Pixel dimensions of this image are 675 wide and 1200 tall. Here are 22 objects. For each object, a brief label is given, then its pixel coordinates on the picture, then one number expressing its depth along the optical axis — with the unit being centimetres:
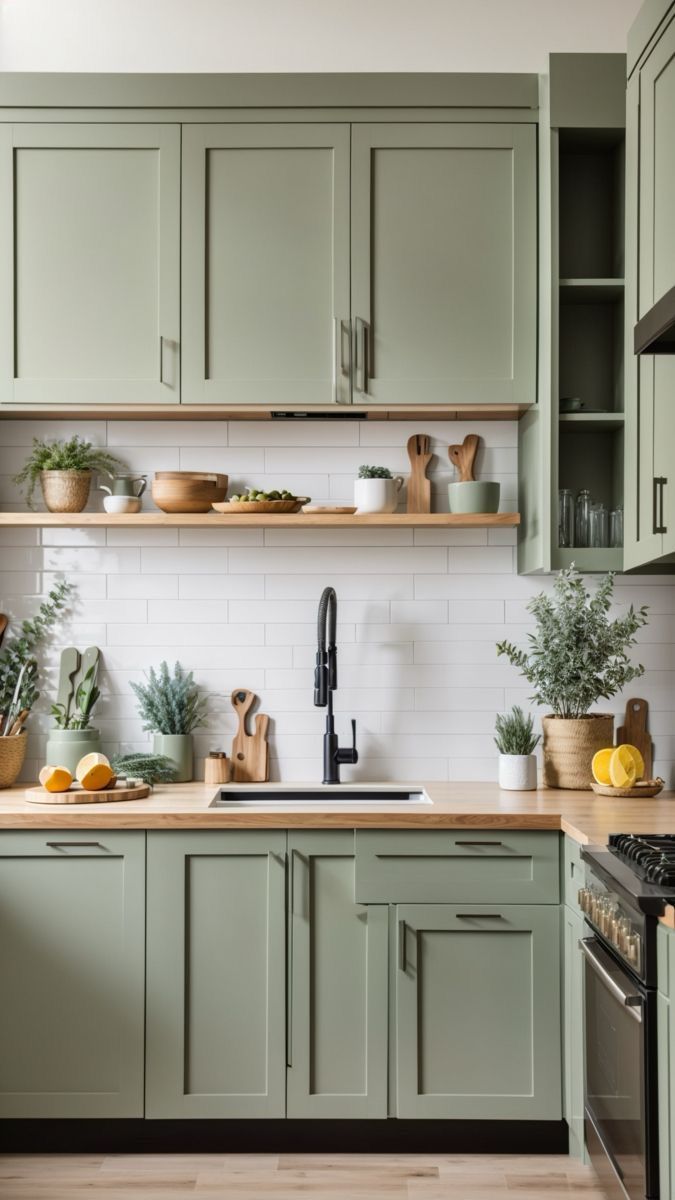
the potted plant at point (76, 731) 339
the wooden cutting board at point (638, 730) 352
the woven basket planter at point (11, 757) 332
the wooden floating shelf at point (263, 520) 331
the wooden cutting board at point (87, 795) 299
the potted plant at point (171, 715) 346
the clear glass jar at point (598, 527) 325
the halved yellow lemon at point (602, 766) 317
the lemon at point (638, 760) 316
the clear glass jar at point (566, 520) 323
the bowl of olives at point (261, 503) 332
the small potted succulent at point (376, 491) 338
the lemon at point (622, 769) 312
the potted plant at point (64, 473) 341
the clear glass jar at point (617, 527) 326
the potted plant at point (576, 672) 332
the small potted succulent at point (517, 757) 328
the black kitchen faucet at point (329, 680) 338
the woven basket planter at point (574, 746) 331
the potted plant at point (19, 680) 335
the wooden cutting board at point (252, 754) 351
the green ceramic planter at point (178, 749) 345
